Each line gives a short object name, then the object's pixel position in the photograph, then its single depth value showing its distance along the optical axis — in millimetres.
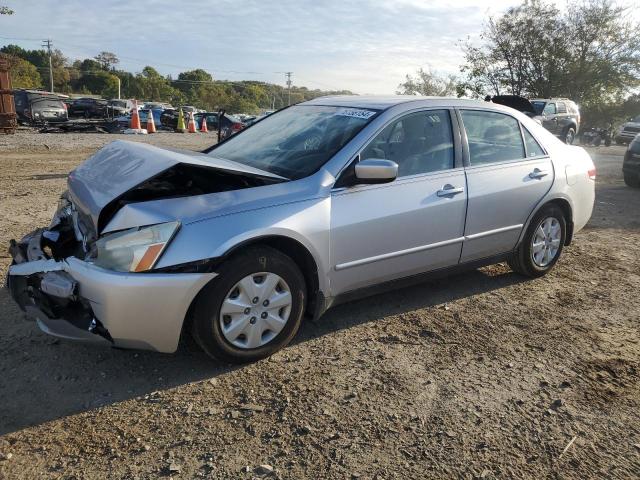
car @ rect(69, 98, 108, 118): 29125
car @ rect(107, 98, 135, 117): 28775
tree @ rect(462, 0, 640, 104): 30734
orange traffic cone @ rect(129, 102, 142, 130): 21000
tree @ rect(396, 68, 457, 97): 40734
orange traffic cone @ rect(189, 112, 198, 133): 25891
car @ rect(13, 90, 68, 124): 21906
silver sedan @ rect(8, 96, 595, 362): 2779
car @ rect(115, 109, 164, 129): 22859
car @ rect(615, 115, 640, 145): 27438
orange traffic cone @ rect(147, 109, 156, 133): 22884
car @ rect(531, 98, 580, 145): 19969
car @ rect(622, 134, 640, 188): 10844
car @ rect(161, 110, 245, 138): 26938
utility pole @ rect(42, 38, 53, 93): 67938
